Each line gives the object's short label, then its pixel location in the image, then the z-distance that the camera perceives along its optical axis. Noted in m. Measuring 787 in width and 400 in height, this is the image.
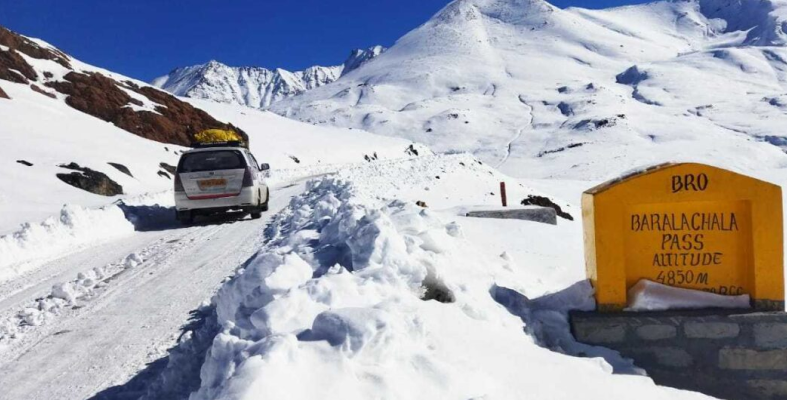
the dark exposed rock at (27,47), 44.90
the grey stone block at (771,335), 5.22
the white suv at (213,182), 12.25
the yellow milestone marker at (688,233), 5.31
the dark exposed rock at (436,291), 5.04
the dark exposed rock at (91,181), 21.92
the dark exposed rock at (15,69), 38.62
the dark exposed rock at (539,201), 18.23
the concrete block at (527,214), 10.55
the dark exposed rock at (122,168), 26.33
